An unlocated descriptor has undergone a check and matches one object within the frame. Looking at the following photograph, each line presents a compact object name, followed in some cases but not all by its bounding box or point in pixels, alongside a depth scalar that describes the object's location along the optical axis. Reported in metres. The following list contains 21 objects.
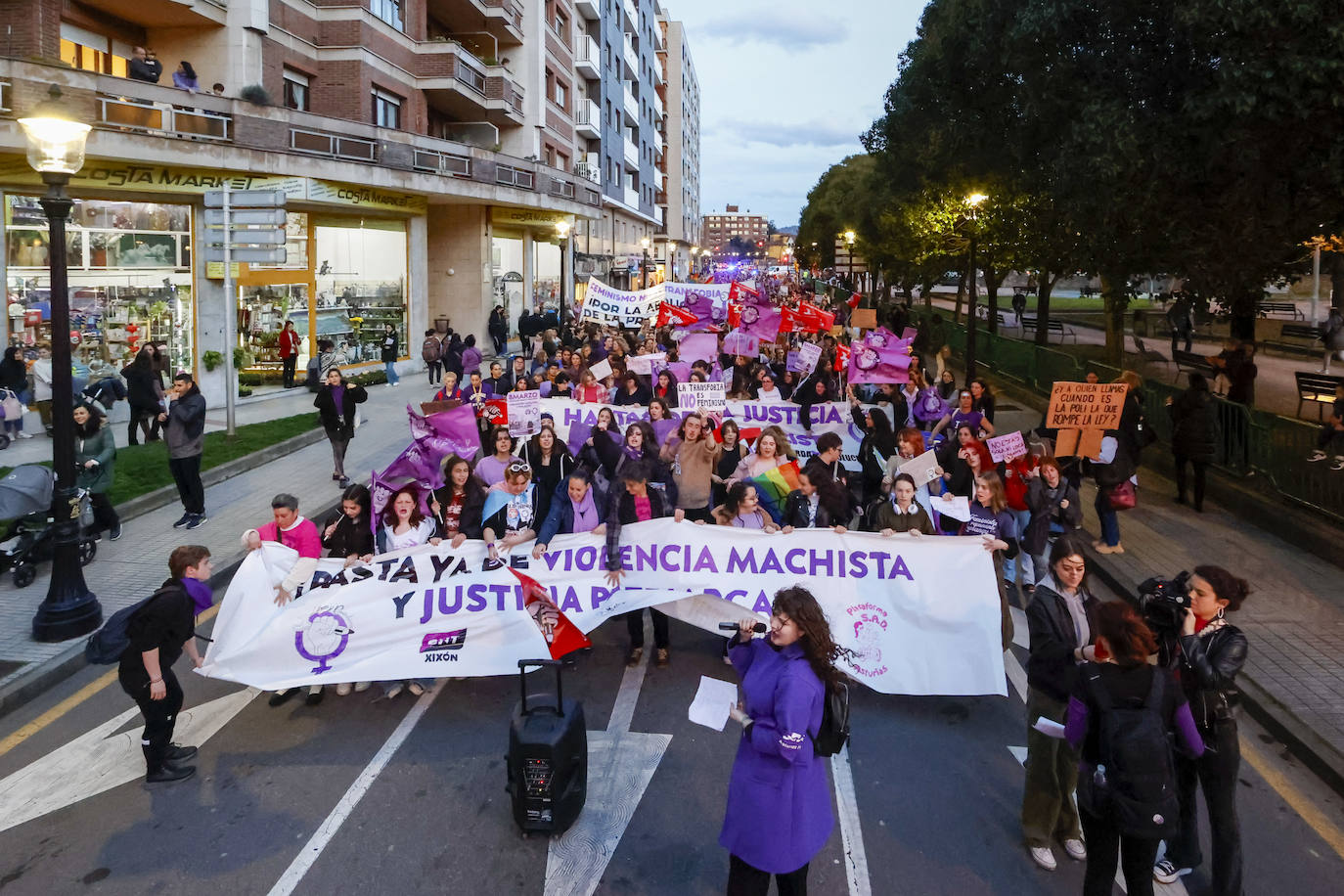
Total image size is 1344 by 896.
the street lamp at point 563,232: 30.85
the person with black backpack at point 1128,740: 3.96
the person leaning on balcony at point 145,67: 19.67
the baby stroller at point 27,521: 9.12
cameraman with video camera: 4.58
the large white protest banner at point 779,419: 13.15
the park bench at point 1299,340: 31.64
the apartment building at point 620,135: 48.84
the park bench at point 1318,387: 16.95
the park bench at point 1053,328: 36.94
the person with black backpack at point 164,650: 5.69
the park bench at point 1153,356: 29.23
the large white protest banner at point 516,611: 6.83
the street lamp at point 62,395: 8.05
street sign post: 15.91
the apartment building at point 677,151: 91.12
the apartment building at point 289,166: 18.39
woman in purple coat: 3.85
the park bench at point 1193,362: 22.89
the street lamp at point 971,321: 23.59
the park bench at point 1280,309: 46.35
